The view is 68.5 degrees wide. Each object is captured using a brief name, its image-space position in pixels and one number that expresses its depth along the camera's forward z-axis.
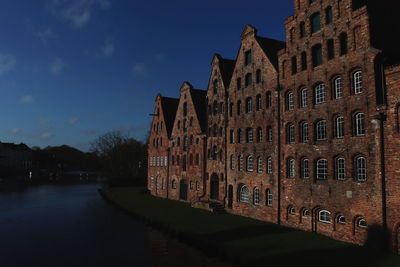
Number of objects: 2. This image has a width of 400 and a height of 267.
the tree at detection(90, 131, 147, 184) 68.19
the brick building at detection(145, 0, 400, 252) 15.62
